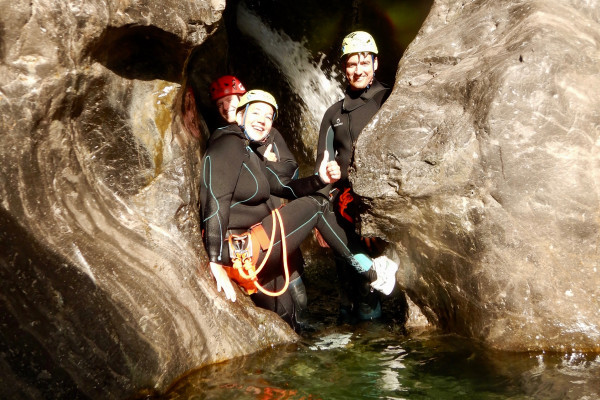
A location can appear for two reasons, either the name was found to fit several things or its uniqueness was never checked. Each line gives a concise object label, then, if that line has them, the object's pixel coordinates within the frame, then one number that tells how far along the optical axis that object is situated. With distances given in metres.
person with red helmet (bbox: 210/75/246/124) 6.14
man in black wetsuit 5.87
